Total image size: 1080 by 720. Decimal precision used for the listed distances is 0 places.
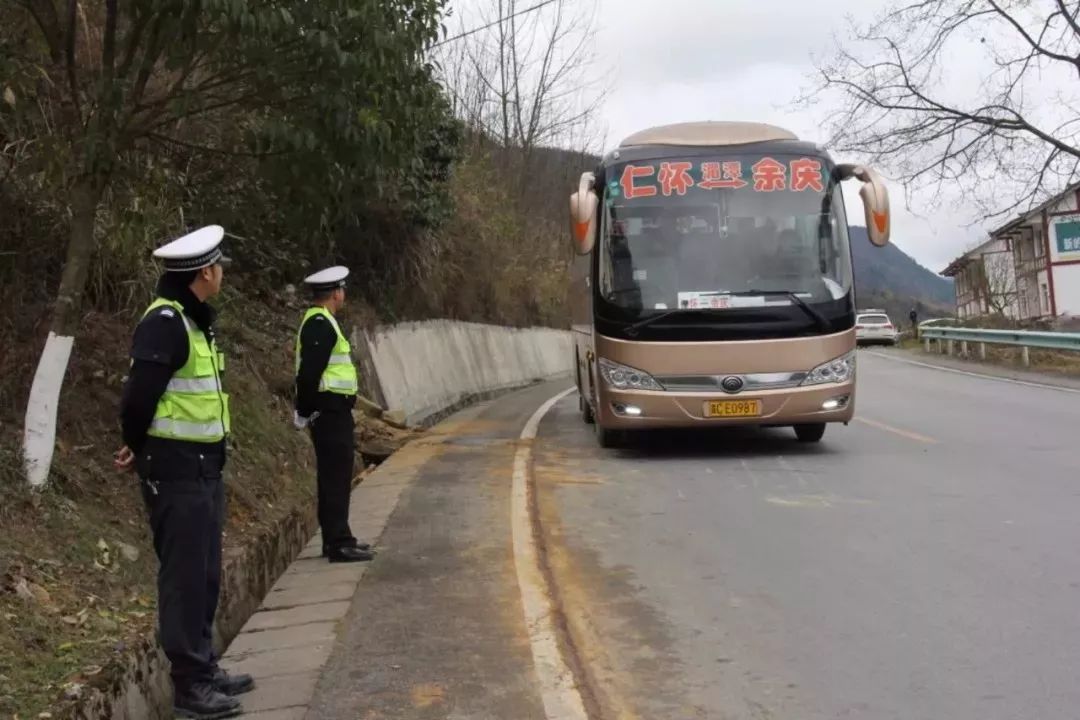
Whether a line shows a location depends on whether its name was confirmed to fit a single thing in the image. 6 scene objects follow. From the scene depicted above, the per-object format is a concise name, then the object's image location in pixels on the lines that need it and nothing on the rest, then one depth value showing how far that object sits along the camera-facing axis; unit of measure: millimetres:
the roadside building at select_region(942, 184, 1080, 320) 50719
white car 43969
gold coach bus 10406
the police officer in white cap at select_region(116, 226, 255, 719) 4160
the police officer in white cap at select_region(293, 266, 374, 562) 6656
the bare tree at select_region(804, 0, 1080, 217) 24922
